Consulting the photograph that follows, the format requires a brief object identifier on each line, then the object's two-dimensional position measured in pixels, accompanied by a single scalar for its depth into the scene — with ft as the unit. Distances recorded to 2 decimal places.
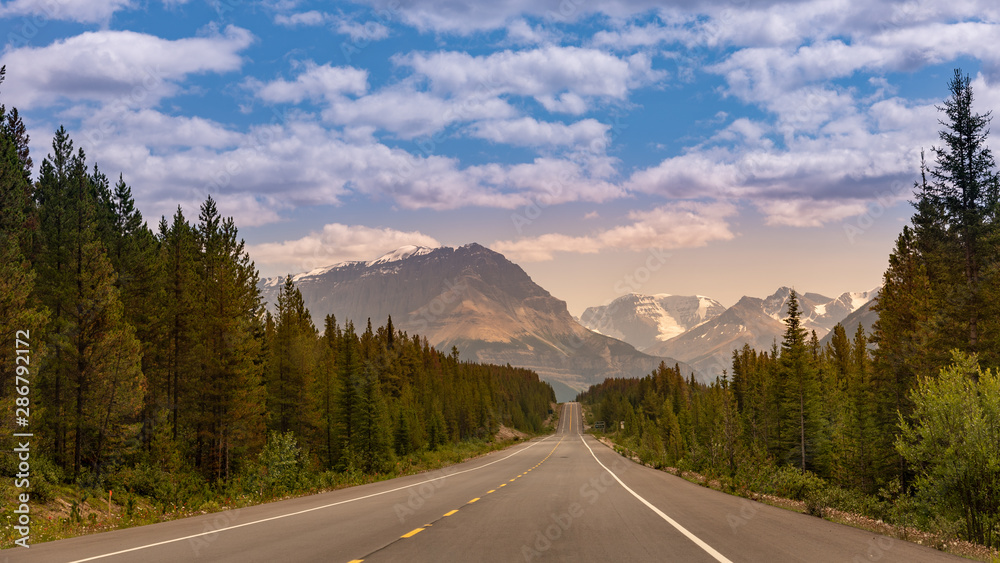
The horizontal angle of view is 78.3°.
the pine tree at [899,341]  123.24
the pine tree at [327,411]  174.29
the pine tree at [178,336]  123.65
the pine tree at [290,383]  165.27
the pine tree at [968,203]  113.70
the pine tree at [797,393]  181.98
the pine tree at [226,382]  121.90
